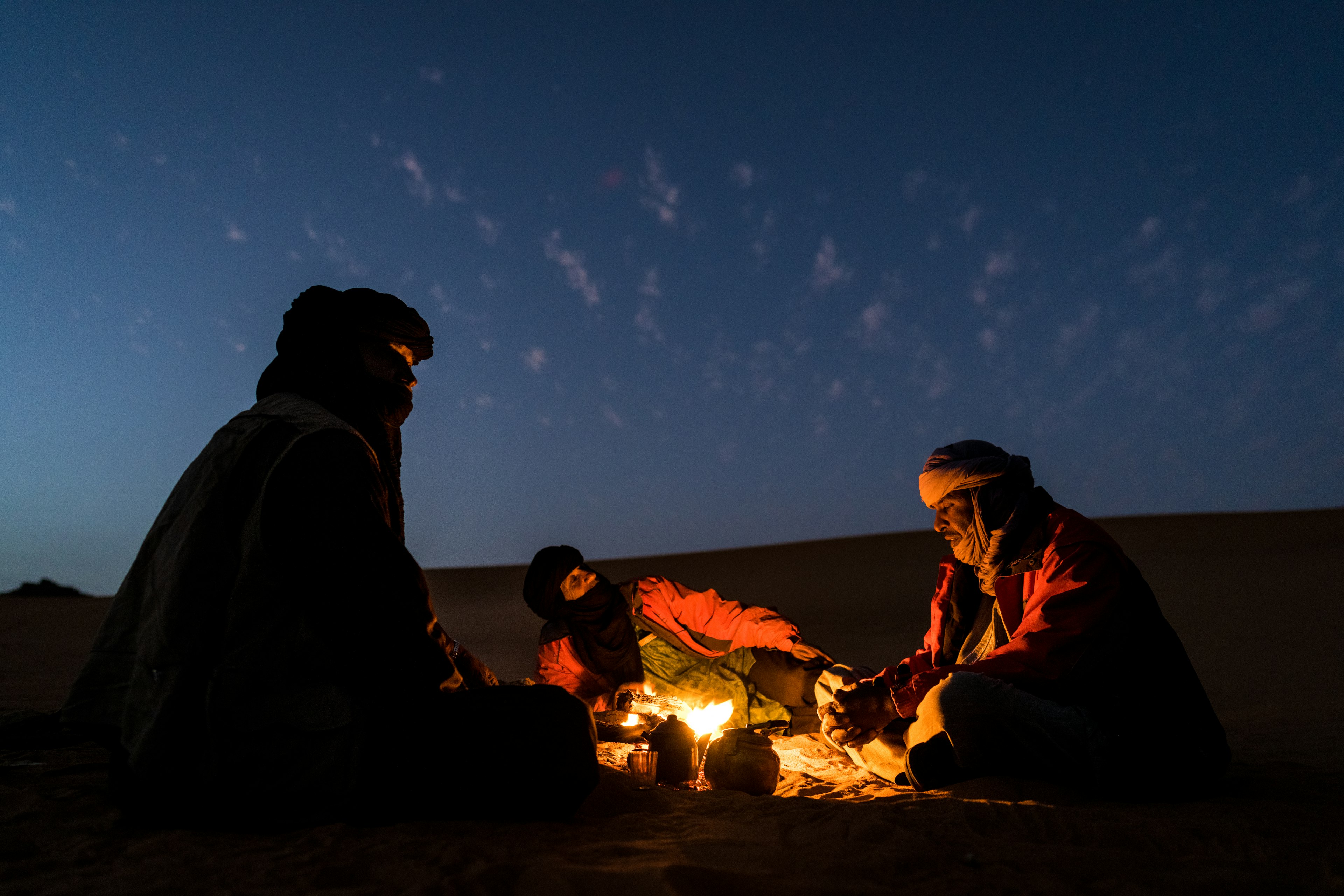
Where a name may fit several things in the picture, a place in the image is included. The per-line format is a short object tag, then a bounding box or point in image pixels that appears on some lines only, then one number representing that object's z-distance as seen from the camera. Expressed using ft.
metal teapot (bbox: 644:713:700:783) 10.85
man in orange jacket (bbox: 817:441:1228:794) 9.75
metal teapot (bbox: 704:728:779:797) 10.48
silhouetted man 6.61
